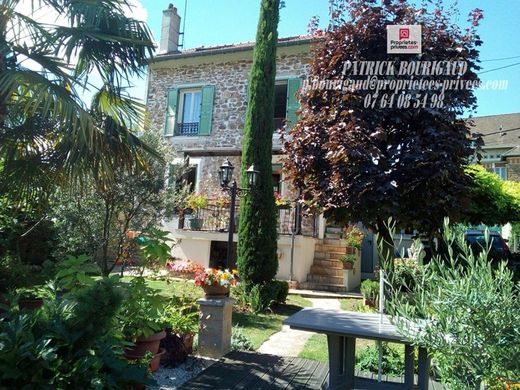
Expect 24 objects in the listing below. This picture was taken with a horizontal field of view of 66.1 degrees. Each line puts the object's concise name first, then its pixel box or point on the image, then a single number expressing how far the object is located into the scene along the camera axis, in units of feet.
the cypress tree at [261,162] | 29.07
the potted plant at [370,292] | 26.77
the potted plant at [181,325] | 15.05
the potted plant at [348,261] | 35.70
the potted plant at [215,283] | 16.66
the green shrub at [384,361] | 14.93
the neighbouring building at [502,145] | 73.46
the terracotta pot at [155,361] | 12.87
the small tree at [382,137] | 15.21
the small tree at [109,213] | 22.98
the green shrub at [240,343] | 17.38
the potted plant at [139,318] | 11.78
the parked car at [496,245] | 38.14
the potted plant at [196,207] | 40.42
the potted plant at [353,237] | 39.27
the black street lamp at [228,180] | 23.79
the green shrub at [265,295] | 25.94
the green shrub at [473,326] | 6.11
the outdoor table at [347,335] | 9.96
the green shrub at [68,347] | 7.70
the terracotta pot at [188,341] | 15.08
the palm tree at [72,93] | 13.42
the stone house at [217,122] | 38.29
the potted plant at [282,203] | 37.18
